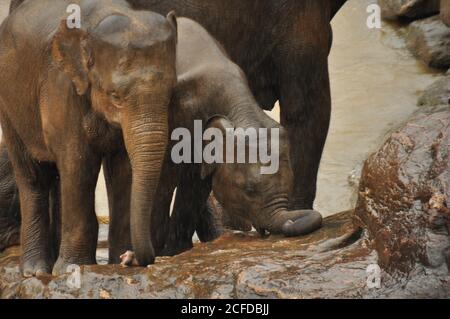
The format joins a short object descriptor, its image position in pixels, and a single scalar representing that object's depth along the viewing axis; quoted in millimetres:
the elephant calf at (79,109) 11820
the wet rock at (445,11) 16841
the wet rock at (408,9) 25677
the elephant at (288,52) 15218
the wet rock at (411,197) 10678
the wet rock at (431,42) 24676
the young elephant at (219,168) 12765
